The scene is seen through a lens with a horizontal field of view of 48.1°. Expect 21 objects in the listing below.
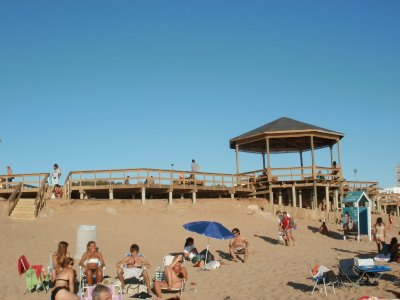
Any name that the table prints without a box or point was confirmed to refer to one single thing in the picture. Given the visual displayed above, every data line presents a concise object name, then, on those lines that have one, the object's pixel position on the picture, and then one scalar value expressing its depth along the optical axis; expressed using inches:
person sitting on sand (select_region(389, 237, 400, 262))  428.4
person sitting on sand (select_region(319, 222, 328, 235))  839.7
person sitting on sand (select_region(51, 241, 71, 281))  373.7
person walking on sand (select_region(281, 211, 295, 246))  688.4
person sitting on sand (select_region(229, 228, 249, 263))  561.9
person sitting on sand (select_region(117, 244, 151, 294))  380.5
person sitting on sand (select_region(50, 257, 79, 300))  339.3
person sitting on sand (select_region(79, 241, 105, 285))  384.8
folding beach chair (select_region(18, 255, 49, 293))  372.8
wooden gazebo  1041.5
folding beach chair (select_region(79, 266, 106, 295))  386.0
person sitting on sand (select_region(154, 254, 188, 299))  382.2
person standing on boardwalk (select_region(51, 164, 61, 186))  869.2
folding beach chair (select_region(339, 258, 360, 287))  385.1
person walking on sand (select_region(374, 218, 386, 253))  573.6
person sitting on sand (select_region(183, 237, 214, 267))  521.0
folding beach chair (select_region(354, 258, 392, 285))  370.4
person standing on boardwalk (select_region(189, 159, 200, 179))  994.7
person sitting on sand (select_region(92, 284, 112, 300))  185.3
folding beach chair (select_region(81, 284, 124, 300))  301.0
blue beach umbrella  528.1
